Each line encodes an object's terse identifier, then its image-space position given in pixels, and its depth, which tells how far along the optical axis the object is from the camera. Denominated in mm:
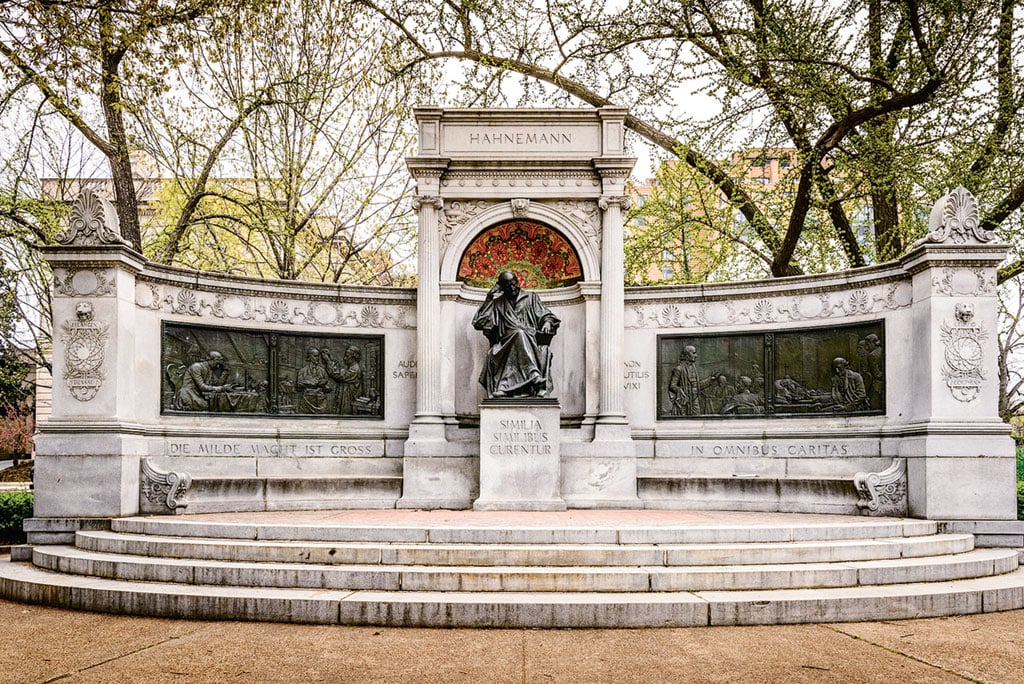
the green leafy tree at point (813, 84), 16938
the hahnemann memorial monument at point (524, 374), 11594
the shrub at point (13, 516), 12906
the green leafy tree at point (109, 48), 13078
